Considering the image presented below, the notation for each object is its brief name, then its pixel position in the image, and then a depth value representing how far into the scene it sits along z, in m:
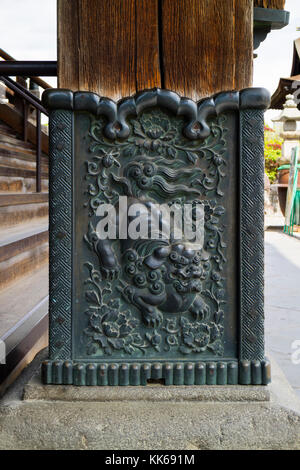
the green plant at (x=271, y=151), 22.36
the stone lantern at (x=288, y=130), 11.04
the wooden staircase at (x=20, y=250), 1.80
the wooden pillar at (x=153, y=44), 1.17
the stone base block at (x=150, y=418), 1.06
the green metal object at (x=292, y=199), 8.06
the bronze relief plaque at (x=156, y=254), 1.16
